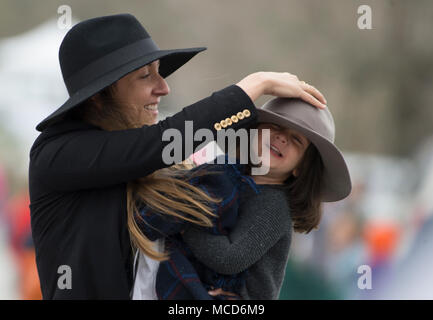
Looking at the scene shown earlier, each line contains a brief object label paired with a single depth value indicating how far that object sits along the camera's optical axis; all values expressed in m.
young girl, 3.09
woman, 3.06
